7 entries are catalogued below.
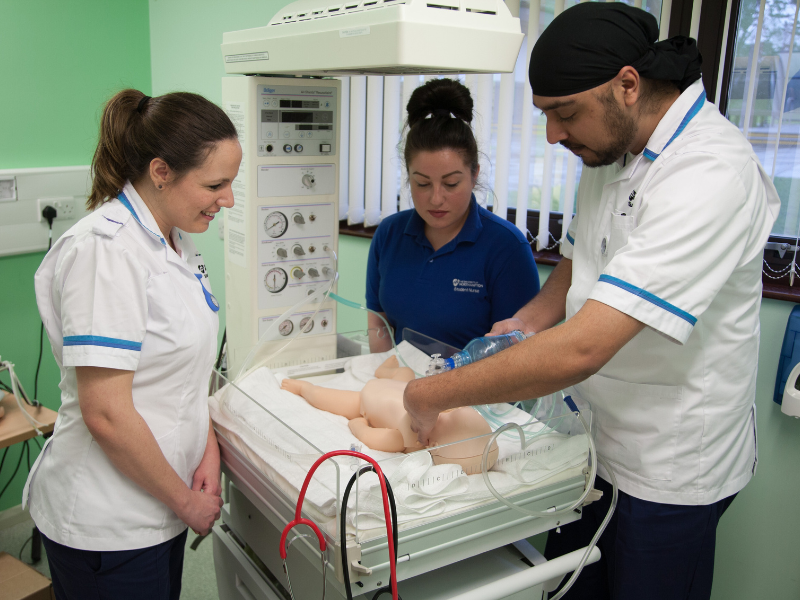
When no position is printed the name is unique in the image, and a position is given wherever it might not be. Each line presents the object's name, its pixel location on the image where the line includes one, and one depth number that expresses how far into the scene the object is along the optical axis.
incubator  1.04
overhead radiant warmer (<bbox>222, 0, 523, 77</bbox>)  1.05
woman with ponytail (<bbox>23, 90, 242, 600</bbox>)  1.12
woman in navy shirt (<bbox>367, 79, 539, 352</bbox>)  1.79
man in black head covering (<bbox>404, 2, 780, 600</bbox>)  1.07
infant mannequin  1.16
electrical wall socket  2.58
